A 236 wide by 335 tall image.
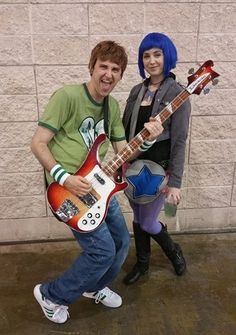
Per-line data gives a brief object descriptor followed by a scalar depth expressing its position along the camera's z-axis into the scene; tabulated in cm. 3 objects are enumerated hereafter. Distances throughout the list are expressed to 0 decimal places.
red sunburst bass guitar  202
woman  219
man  193
